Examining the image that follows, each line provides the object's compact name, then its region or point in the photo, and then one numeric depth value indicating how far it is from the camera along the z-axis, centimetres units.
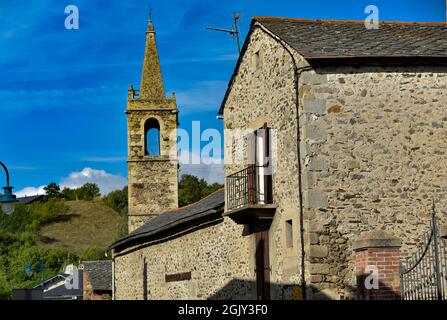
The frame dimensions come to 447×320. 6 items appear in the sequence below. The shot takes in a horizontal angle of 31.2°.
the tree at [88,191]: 11925
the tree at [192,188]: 7506
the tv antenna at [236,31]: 2508
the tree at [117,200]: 10425
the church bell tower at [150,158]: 4138
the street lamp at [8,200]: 1409
